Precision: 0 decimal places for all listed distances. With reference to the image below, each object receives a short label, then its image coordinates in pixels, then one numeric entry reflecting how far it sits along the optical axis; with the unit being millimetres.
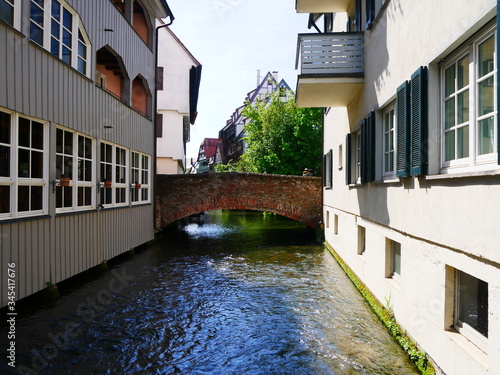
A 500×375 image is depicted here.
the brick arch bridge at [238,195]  16422
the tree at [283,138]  27156
